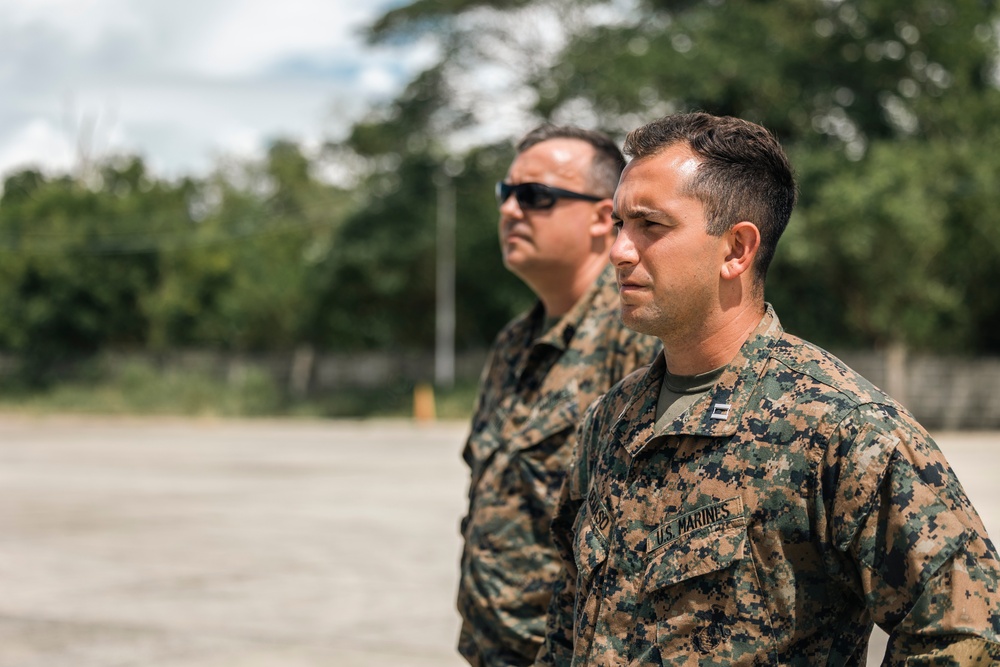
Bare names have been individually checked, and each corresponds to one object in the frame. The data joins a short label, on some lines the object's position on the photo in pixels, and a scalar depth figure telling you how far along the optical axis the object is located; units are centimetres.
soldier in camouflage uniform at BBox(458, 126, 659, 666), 297
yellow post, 2870
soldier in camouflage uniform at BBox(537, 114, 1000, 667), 174
